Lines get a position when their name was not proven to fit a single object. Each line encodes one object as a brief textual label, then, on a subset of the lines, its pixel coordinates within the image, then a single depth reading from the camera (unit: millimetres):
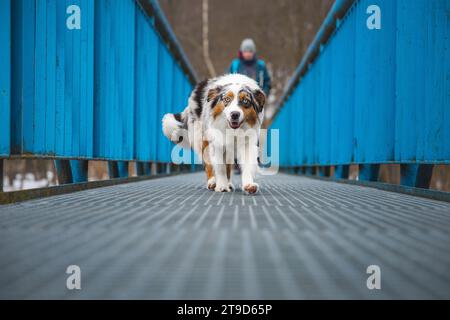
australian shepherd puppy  4105
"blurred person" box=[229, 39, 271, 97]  7350
